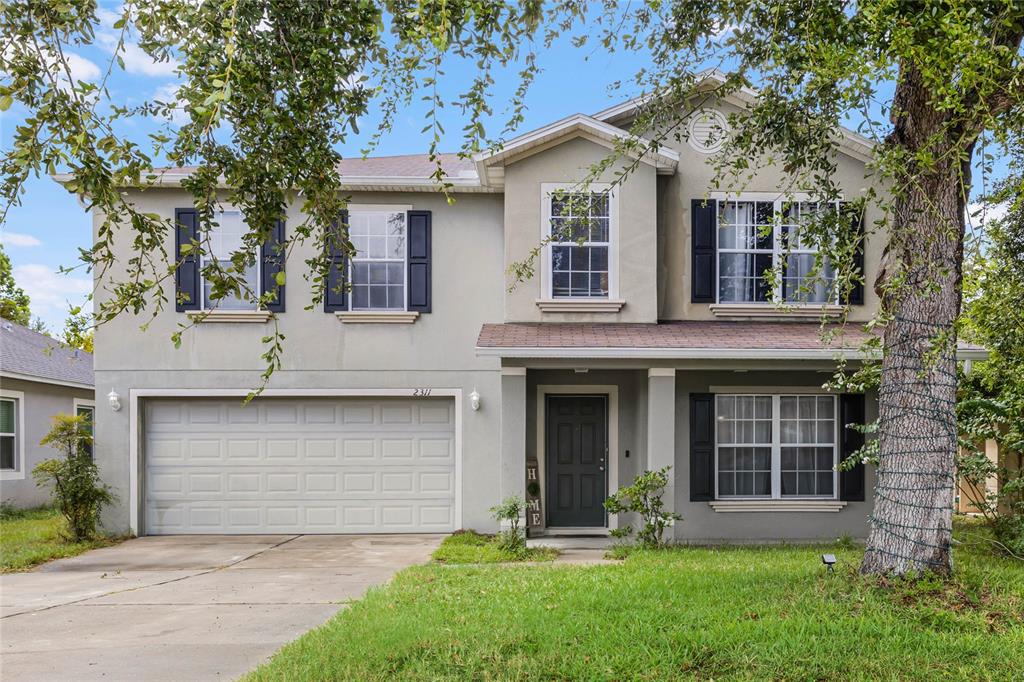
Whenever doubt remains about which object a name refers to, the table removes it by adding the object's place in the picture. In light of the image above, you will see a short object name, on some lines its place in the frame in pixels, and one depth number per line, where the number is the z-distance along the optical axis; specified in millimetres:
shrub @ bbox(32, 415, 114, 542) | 11398
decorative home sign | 11531
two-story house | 11297
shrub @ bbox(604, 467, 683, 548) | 10102
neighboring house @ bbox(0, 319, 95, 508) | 15859
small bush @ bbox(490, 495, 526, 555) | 10031
